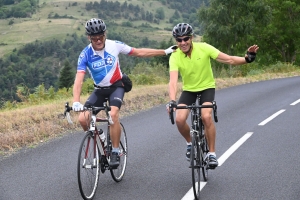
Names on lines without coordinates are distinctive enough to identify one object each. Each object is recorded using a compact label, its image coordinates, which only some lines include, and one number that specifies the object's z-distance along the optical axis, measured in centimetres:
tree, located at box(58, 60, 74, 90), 8300
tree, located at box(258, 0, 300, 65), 5134
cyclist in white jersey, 632
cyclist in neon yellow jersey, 635
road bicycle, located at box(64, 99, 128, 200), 568
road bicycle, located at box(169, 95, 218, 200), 575
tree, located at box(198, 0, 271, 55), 4247
